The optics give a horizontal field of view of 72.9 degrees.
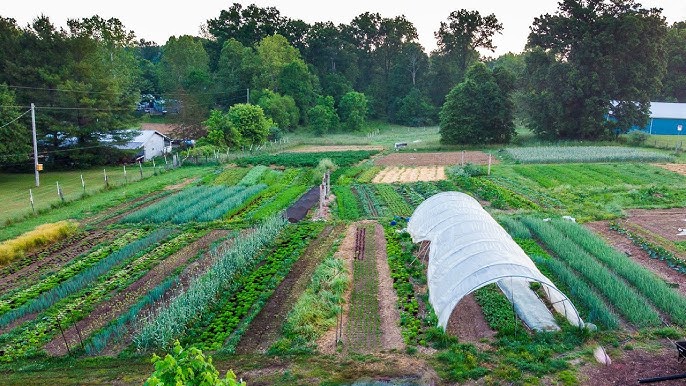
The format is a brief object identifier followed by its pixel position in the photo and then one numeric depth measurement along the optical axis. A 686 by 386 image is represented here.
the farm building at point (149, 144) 36.75
